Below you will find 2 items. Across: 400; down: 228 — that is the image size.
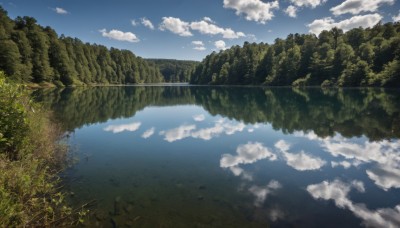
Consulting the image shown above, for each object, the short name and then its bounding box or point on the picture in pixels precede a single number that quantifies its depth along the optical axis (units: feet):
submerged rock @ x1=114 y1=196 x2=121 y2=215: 28.07
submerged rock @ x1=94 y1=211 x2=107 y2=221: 26.71
